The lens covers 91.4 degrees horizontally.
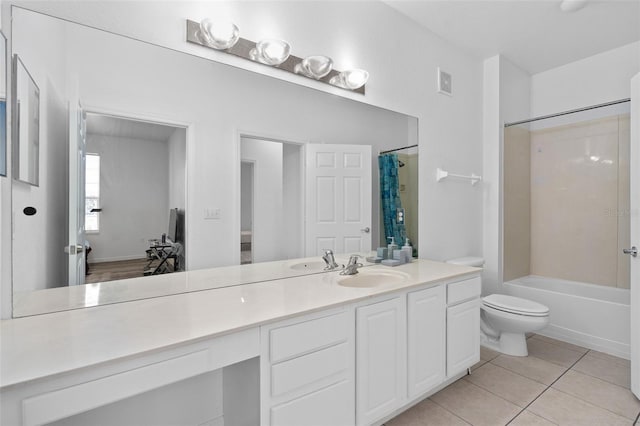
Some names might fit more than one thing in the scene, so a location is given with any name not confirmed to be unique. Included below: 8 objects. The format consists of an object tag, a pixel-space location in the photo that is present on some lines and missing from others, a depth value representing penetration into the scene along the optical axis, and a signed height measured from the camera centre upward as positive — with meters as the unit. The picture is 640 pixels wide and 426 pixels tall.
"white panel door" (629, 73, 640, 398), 1.89 -0.11
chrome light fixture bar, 1.53 +0.87
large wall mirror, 1.23 +0.20
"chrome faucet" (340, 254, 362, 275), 1.92 -0.35
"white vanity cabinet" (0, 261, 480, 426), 0.87 -0.52
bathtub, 2.54 -0.86
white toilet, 2.35 -0.84
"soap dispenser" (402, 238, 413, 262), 2.32 -0.29
